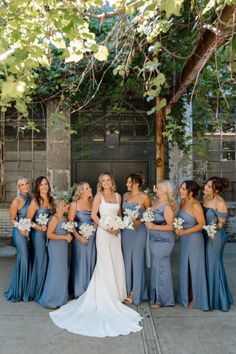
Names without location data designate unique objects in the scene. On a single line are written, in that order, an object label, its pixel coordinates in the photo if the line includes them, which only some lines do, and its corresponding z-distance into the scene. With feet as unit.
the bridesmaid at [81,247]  20.10
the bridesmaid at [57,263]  19.44
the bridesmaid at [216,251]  19.20
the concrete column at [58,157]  35.58
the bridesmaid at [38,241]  20.44
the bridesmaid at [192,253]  19.30
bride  16.78
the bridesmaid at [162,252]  19.48
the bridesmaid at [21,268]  20.44
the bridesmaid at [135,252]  19.95
